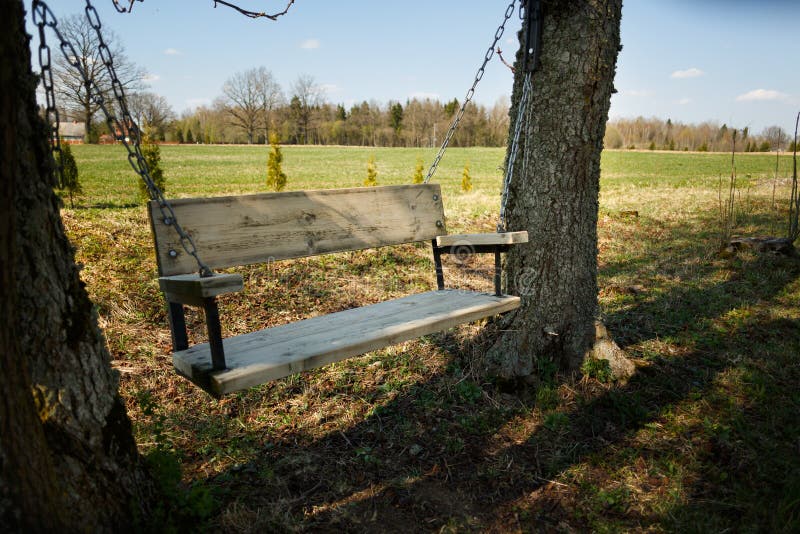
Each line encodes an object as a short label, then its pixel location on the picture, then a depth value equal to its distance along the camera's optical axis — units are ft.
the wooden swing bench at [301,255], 6.05
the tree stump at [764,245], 19.89
